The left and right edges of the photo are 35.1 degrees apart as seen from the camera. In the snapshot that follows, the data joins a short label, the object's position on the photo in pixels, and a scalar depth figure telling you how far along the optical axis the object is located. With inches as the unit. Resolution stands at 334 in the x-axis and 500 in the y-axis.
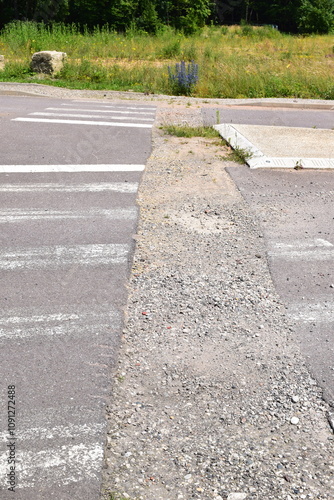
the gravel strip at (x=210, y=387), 113.0
